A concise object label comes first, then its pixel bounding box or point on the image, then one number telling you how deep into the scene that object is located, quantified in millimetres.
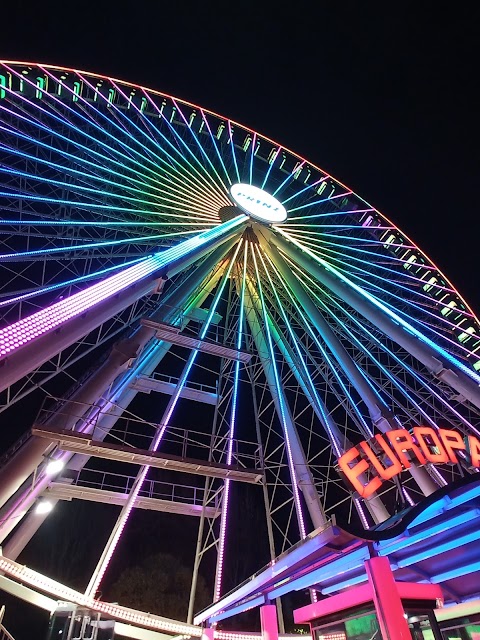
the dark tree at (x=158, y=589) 23672
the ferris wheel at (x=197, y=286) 11219
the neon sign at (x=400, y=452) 9984
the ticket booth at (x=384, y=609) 5508
